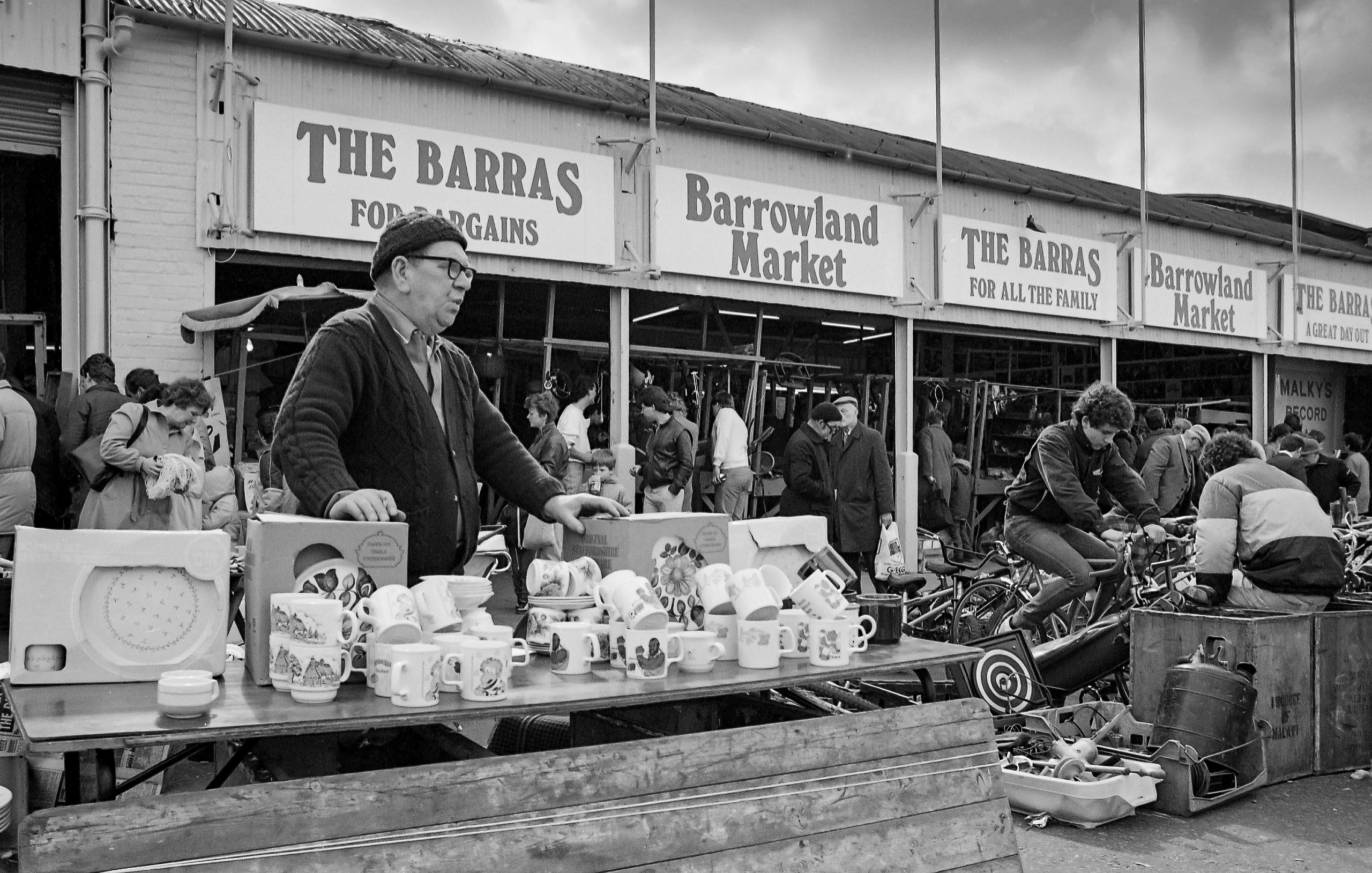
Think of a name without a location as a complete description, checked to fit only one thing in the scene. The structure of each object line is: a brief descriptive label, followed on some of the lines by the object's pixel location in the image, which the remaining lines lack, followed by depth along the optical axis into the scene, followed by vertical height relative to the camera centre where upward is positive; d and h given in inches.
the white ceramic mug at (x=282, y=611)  83.4 -12.8
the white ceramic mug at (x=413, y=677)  81.9 -17.4
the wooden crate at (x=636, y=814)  70.5 -27.0
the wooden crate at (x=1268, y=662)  199.0 -40.1
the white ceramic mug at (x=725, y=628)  102.8 -17.2
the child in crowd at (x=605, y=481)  352.2 -12.9
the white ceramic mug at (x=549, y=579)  105.6 -13.2
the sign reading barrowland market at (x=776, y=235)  407.5 +80.1
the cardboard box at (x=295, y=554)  86.6 -9.0
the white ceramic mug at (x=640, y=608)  95.6 -14.4
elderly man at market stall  103.4 +3.6
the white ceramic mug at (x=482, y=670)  84.4 -17.4
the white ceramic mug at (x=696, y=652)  98.0 -18.5
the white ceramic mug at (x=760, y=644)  100.7 -18.3
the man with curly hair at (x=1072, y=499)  245.6 -13.2
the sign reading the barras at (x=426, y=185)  320.8 +79.7
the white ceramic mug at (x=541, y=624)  102.4 -16.9
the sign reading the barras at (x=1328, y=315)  651.5 +76.7
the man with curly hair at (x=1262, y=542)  213.2 -19.5
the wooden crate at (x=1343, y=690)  205.3 -46.1
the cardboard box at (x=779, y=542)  126.2 -11.6
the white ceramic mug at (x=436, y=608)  92.0 -13.9
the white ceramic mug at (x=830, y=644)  103.3 -18.8
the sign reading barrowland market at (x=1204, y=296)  573.3 +77.8
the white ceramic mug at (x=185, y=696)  74.8 -17.2
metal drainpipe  297.9 +70.5
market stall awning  280.4 +34.6
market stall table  70.6 -19.0
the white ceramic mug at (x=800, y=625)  104.3 -17.3
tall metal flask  186.4 -44.6
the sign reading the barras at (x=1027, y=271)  494.0 +79.2
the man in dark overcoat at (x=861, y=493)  340.2 -15.7
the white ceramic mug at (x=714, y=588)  103.6 -13.9
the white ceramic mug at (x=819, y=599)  106.3 -15.1
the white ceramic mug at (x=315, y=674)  81.1 -17.0
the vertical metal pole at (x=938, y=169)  471.2 +115.3
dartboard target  210.7 -45.6
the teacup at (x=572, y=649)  95.3 -17.8
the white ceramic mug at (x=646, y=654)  94.7 -18.1
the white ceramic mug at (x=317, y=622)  82.0 -13.4
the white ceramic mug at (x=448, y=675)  84.7 -17.7
